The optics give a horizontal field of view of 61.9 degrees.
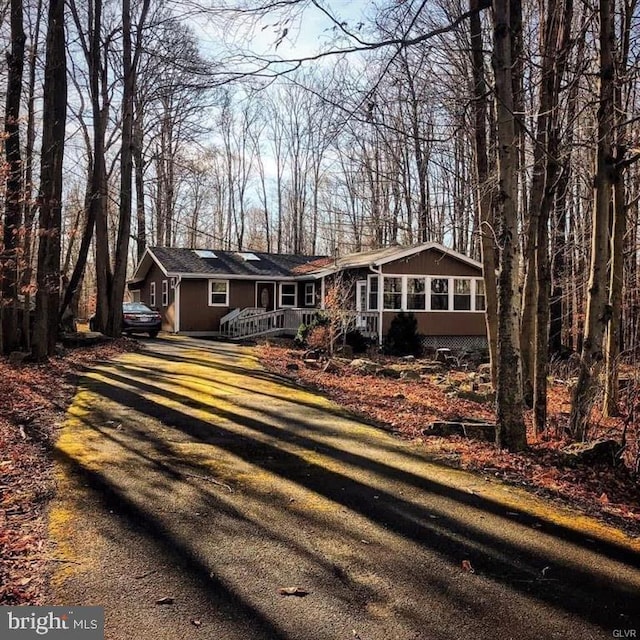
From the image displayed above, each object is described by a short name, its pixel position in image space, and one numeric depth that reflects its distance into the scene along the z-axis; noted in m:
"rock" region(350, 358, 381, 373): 13.56
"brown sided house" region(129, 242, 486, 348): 20.70
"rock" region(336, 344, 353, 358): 16.75
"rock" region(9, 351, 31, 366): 11.38
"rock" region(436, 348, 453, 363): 17.48
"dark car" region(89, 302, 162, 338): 20.95
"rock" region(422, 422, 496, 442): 6.82
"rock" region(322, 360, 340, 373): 13.15
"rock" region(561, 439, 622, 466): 5.52
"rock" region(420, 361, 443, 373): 14.76
